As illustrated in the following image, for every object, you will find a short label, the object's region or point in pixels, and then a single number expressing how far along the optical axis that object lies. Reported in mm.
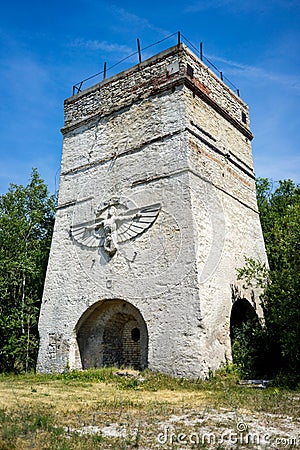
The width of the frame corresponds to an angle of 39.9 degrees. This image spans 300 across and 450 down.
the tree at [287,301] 8828
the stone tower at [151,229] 9195
